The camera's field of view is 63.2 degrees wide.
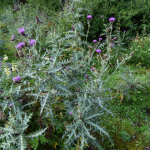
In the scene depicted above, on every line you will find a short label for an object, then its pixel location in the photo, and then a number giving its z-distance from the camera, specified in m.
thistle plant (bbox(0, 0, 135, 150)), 1.00
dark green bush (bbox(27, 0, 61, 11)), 6.81
